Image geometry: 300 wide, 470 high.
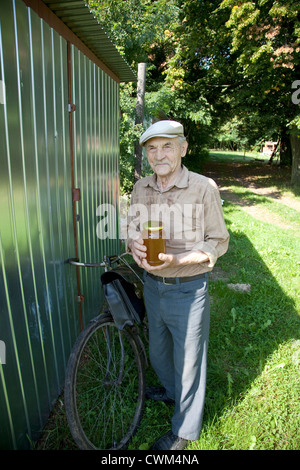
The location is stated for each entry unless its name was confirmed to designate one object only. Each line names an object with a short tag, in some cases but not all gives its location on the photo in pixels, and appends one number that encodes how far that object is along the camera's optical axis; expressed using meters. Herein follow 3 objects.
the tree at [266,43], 10.30
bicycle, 2.20
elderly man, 2.07
